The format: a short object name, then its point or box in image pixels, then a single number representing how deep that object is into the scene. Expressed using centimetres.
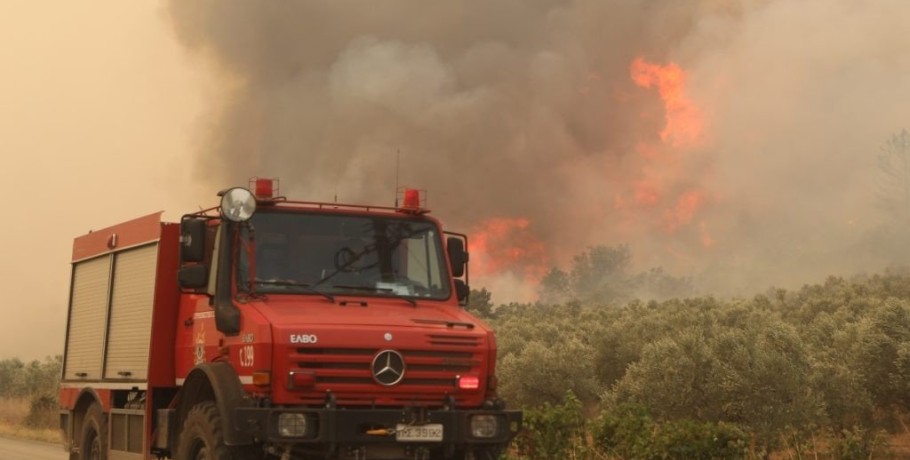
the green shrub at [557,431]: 1531
